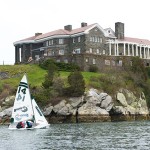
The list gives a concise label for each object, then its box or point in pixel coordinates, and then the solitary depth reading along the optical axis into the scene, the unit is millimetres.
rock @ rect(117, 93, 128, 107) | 88125
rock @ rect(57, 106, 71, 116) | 81188
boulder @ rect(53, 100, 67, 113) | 82169
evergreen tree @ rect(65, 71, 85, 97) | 84188
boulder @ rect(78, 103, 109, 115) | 81750
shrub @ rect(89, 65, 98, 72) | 107312
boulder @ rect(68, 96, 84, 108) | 82756
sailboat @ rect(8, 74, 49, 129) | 63031
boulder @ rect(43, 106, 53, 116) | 82125
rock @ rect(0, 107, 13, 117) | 81875
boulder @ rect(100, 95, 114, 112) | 84688
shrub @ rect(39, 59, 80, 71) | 104312
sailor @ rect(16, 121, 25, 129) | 61656
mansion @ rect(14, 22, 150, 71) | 109688
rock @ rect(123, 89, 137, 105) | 90812
